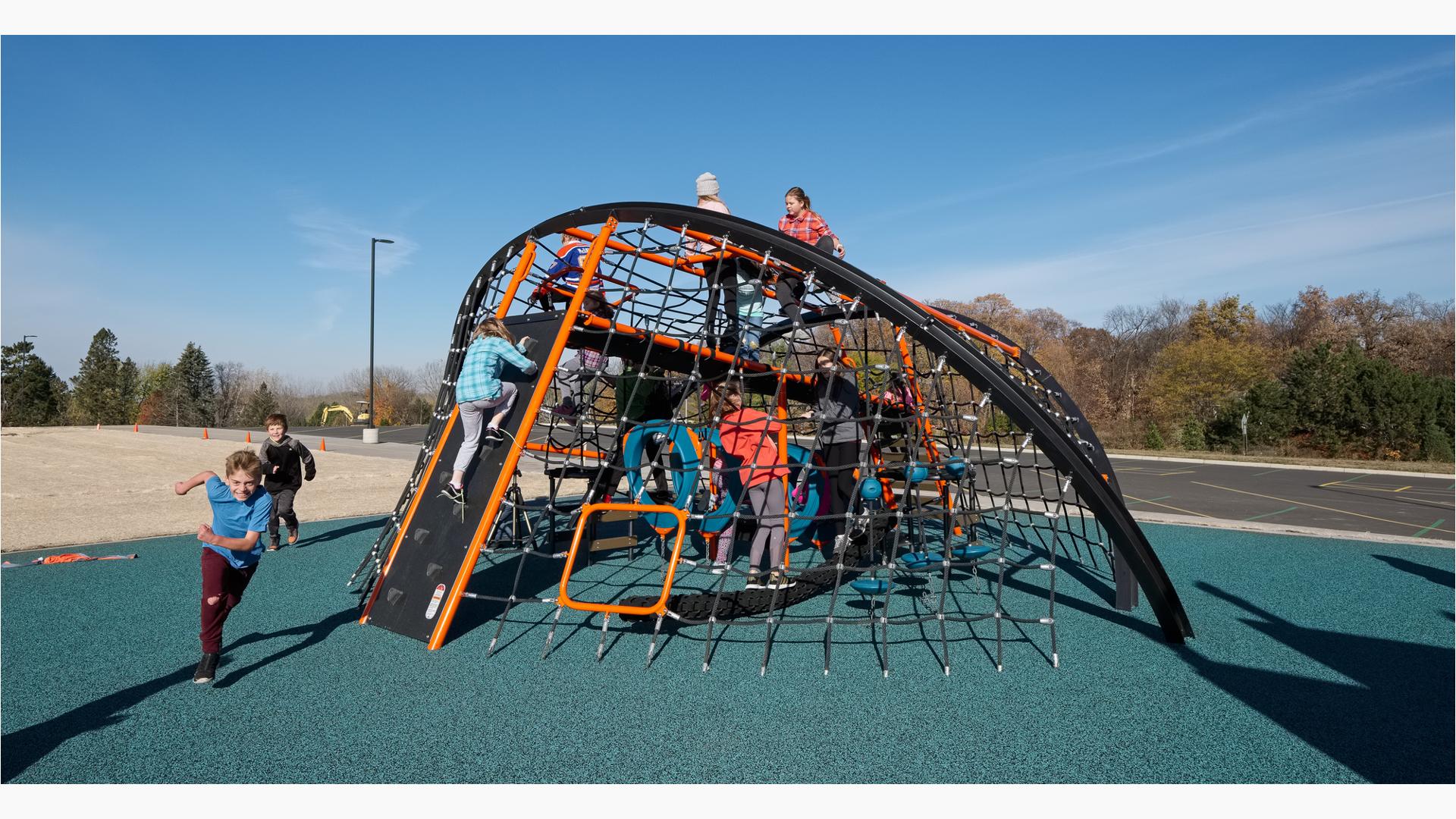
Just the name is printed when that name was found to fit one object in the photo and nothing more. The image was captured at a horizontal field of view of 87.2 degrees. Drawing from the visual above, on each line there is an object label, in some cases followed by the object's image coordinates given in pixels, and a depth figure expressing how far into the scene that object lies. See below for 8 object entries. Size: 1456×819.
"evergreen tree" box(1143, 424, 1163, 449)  27.03
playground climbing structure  4.98
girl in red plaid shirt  7.07
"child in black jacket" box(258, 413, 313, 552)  8.10
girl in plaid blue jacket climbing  5.30
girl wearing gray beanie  7.20
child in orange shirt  5.73
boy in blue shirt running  4.08
